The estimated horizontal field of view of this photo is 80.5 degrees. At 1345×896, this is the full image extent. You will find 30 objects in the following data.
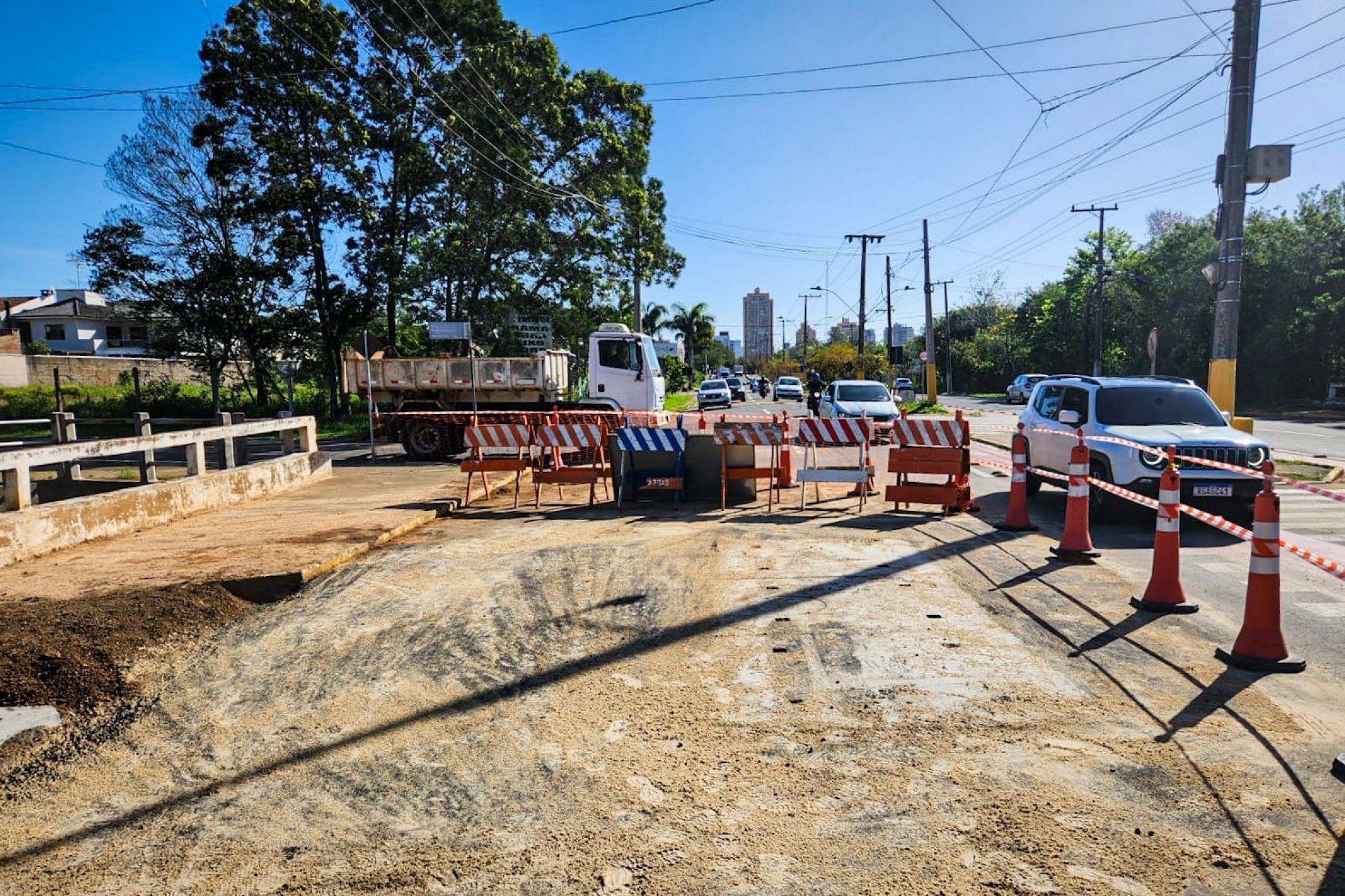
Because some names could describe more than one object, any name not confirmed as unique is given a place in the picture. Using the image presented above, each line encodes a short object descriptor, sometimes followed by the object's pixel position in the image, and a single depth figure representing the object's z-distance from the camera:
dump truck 18.73
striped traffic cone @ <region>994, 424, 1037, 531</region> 9.12
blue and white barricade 10.62
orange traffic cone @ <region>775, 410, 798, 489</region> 12.12
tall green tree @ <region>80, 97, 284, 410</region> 26.62
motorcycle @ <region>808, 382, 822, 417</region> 30.55
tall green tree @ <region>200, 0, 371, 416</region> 26.72
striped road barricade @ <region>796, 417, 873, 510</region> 10.30
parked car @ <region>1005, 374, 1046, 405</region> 45.09
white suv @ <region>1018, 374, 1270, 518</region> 8.92
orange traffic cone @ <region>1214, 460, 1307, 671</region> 4.87
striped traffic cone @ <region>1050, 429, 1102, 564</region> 7.52
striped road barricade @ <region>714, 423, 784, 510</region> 10.48
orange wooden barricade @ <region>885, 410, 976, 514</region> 10.20
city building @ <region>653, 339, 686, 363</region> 53.66
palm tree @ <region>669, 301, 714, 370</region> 93.62
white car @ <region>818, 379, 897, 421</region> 20.03
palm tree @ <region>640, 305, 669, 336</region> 70.19
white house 65.31
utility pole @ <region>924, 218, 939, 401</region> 36.56
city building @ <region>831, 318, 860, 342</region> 155.75
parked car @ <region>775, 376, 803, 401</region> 55.25
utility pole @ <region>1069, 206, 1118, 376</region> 46.69
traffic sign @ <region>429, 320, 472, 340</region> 17.56
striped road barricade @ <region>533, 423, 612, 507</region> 10.97
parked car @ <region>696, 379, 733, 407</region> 44.94
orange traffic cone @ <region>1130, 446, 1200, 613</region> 5.94
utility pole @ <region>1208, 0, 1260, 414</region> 12.55
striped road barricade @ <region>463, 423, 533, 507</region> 11.27
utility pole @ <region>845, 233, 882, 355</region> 49.12
